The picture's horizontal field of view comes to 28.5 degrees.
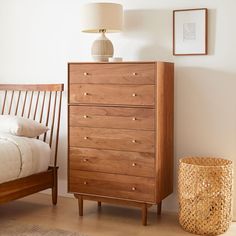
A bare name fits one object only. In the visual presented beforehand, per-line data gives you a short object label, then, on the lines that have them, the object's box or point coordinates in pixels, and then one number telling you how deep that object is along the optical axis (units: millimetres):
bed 3545
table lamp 3672
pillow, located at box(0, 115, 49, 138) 3789
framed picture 3660
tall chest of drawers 3428
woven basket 3268
